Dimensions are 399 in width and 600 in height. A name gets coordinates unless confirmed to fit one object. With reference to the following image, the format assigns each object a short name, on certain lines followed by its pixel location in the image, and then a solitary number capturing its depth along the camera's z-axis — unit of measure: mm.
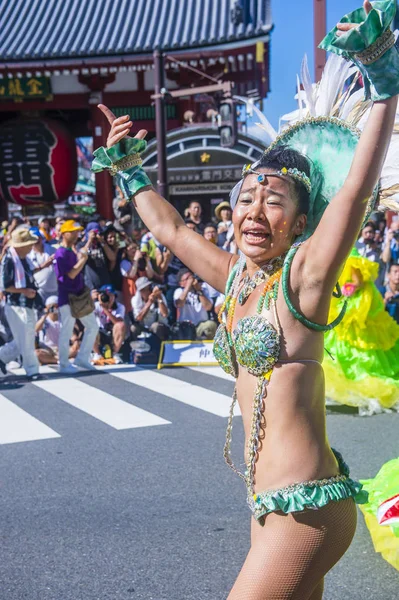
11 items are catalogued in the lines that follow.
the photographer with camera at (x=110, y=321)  9133
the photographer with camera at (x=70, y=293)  8273
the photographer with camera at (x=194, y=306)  9242
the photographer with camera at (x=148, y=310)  9172
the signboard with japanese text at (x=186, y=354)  8820
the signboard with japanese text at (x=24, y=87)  17016
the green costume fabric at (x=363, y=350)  5980
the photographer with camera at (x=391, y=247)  10188
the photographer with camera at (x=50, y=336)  9195
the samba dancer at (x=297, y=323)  1787
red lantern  16734
